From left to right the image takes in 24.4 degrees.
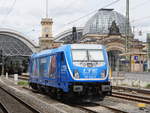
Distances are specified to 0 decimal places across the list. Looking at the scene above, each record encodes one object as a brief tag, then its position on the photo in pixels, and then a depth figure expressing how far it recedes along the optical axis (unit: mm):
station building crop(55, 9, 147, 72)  104350
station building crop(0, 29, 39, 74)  150375
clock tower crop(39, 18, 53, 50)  130000
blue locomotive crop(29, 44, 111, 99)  17797
